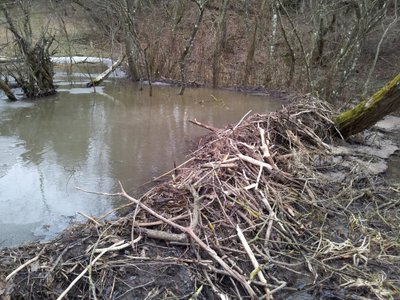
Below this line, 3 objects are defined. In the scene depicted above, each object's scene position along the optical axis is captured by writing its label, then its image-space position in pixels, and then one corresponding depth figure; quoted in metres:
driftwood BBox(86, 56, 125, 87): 12.53
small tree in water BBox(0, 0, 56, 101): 10.23
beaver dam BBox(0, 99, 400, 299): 3.27
